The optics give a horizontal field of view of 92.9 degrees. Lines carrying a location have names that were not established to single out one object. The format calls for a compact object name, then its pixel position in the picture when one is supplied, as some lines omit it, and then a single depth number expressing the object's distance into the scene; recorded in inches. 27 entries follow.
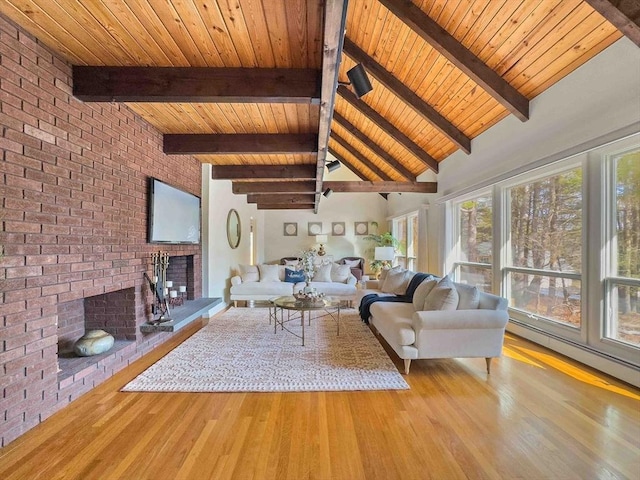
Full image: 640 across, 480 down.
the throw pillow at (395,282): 186.2
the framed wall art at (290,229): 404.8
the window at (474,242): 183.8
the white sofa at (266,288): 226.7
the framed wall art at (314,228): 403.2
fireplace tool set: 134.0
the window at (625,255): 100.7
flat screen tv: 134.0
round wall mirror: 239.8
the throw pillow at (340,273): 249.9
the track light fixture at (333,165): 223.9
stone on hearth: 103.7
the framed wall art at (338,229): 402.3
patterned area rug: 99.1
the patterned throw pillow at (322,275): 248.1
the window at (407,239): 304.5
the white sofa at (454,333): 106.4
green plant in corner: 350.9
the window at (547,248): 126.1
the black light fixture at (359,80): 107.5
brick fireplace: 72.2
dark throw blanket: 165.9
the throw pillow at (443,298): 112.0
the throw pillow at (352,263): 369.8
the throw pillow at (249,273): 238.1
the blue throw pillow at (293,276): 248.5
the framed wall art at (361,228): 400.8
